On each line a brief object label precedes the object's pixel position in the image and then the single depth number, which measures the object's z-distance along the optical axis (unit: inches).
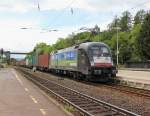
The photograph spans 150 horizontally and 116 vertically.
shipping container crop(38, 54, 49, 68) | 1121.4
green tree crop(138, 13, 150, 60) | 1405.8
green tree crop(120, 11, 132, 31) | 2605.4
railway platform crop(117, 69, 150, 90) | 474.3
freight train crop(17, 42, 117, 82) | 550.0
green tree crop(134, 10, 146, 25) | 2447.4
